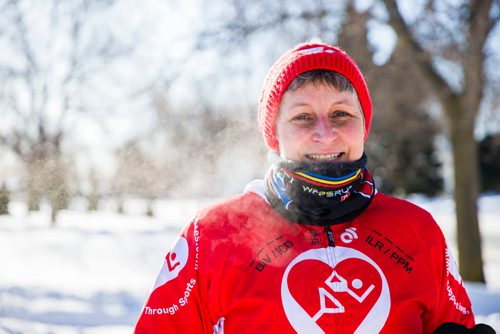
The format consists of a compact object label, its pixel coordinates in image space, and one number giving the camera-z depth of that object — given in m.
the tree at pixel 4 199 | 8.40
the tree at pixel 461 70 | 6.00
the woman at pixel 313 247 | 1.41
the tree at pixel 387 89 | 6.89
